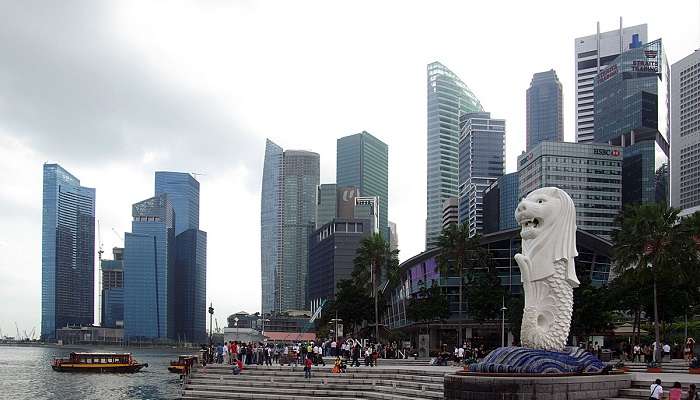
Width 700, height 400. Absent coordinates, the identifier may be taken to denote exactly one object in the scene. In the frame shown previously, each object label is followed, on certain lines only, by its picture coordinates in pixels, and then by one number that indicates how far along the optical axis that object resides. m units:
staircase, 31.61
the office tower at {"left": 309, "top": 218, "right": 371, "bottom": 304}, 192.75
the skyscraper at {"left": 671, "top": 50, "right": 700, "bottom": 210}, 182.50
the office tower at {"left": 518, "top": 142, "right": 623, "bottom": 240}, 161.88
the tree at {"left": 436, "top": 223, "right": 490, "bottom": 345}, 64.31
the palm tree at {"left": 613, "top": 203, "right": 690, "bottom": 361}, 41.97
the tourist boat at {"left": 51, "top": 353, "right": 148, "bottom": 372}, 78.87
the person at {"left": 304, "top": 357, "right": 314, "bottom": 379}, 35.22
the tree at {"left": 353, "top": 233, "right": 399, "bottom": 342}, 74.12
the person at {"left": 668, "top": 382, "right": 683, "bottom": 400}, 20.56
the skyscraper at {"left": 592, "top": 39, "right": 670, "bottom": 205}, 169.12
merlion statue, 27.16
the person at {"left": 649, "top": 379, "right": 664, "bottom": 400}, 21.27
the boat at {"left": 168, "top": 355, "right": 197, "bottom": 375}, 79.54
